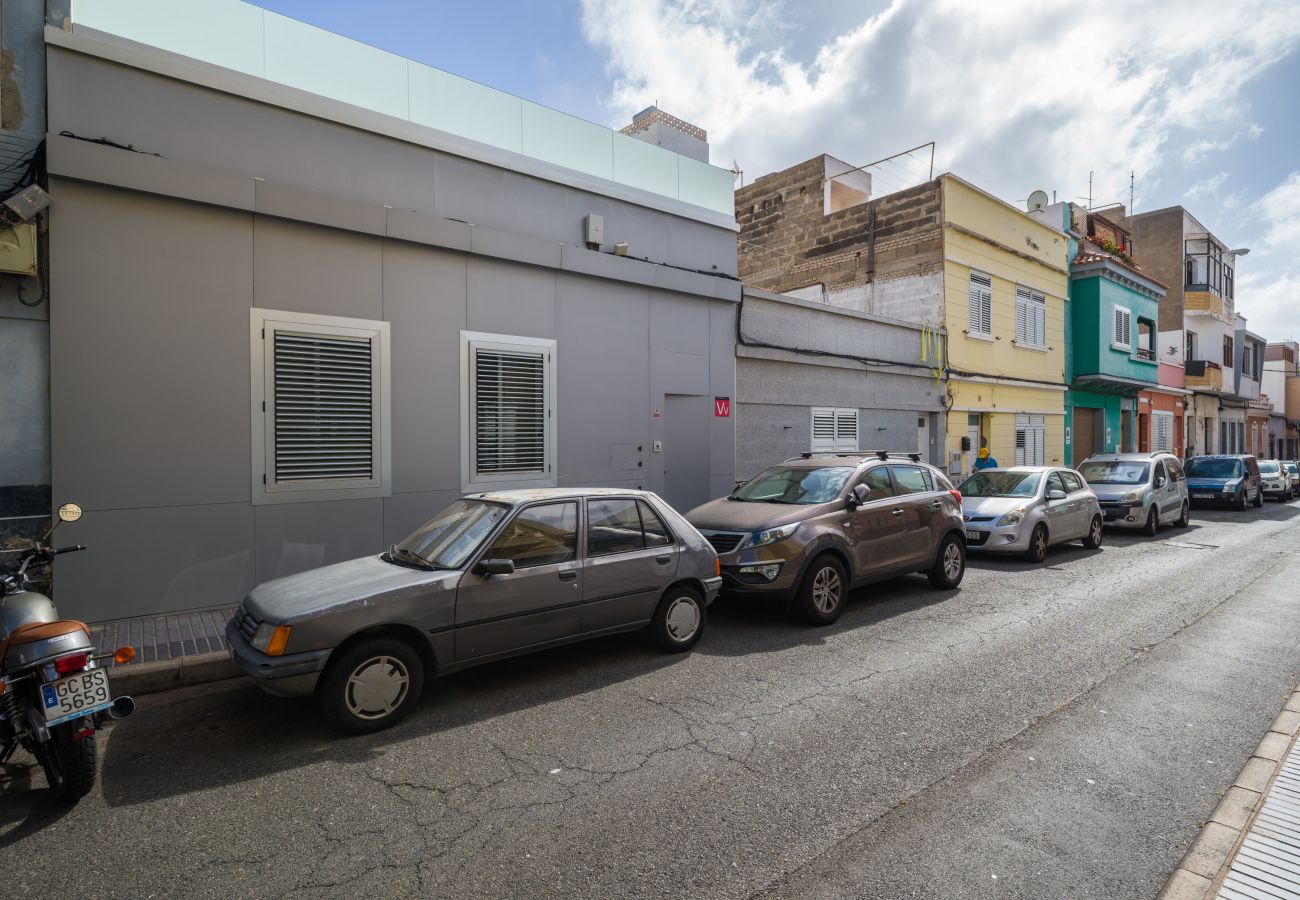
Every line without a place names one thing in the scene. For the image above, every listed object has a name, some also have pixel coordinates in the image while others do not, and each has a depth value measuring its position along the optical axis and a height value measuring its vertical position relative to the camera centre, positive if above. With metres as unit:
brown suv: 6.80 -0.90
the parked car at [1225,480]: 18.92 -1.03
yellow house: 17.00 +3.18
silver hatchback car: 10.53 -1.07
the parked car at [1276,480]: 22.42 -1.19
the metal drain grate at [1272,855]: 2.82 -1.83
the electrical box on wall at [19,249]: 5.84 +1.70
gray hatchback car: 4.28 -1.10
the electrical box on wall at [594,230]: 9.73 +3.08
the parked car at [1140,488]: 13.67 -0.92
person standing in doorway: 15.05 -0.37
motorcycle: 3.39 -1.29
